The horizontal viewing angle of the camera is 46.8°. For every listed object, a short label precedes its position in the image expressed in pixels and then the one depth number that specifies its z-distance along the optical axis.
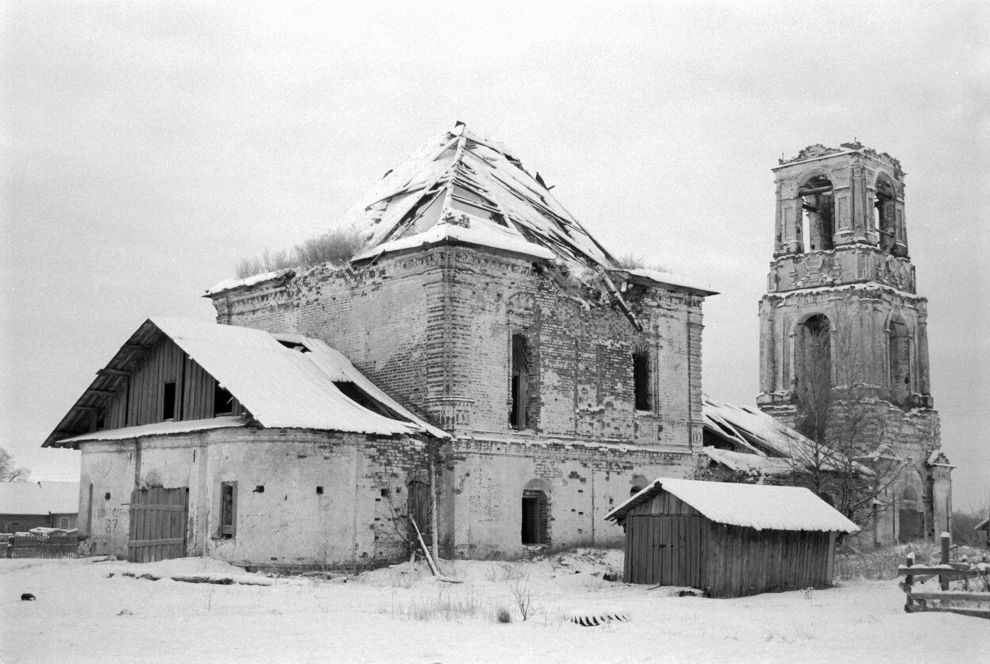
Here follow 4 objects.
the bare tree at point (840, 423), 28.03
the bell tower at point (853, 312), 37.44
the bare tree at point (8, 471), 69.82
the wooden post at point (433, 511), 20.31
